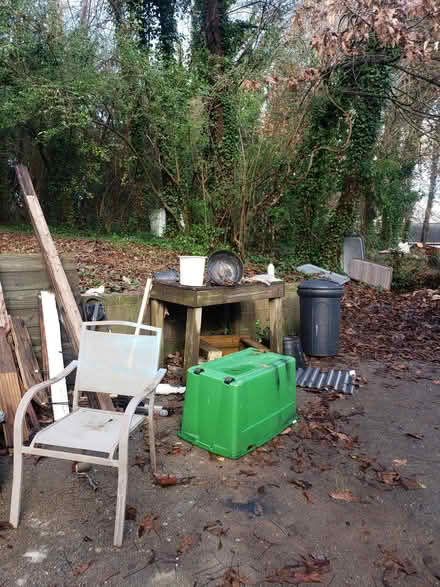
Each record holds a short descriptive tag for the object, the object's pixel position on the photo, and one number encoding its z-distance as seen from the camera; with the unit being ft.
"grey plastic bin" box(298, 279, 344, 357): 19.76
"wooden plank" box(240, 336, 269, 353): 17.49
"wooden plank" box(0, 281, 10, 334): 13.41
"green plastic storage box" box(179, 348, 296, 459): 10.80
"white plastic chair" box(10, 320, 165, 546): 8.43
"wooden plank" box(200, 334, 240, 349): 18.34
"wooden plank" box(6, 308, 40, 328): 14.85
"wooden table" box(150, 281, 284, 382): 15.08
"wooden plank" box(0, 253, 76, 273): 14.96
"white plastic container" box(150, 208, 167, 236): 42.15
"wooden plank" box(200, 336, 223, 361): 16.86
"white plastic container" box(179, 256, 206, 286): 15.35
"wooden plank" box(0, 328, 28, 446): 11.34
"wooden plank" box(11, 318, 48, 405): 12.76
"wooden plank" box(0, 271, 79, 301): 14.80
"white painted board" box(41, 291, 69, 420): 12.79
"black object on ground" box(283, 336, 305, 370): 18.86
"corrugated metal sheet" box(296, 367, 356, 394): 16.42
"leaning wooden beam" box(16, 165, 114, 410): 13.35
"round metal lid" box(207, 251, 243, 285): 16.24
